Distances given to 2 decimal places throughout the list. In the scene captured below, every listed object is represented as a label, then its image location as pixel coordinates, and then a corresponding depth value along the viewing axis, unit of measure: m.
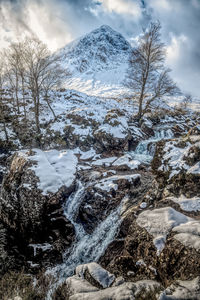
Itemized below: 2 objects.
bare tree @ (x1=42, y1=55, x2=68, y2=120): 13.61
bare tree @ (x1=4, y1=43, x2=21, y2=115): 13.76
